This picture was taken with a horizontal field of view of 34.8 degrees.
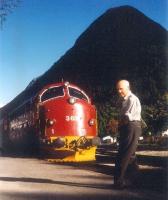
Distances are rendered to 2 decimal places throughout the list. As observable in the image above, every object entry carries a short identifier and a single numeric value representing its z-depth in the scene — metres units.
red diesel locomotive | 7.49
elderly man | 3.52
